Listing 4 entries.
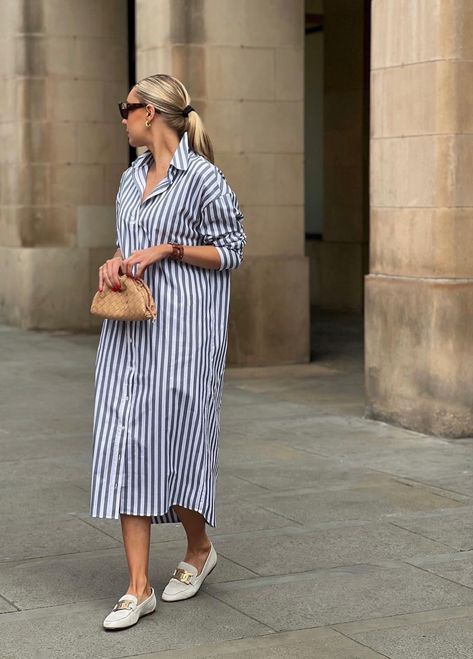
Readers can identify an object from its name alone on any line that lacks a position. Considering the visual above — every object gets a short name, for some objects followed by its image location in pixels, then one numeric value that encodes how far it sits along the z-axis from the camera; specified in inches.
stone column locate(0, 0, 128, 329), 780.1
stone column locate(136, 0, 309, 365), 609.0
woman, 260.4
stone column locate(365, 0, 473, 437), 442.9
